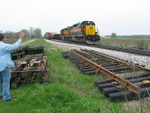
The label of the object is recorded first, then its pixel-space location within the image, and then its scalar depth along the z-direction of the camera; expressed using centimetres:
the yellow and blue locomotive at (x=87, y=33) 2472
